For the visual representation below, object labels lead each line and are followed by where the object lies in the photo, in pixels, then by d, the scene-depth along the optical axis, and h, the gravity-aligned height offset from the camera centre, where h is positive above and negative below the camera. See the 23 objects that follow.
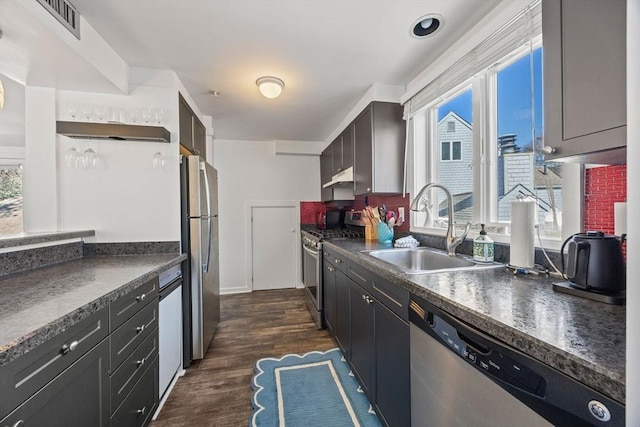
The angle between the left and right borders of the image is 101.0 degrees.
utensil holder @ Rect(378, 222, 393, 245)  2.44 -0.20
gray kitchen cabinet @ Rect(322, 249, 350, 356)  2.08 -0.75
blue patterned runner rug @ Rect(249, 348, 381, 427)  1.57 -1.23
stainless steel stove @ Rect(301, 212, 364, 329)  2.78 -0.58
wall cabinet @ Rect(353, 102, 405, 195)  2.38 +0.60
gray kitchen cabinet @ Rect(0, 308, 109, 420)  0.70 -0.46
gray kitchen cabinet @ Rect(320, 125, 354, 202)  3.01 +0.65
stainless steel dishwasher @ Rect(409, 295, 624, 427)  0.56 -0.47
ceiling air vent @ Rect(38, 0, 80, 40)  1.26 +1.02
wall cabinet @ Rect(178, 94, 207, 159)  2.28 +0.83
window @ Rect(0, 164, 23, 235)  1.70 +0.11
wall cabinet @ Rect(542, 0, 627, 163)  0.70 +0.38
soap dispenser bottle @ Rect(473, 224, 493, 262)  1.46 -0.20
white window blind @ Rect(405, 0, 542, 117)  1.22 +0.88
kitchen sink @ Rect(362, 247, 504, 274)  1.58 -0.32
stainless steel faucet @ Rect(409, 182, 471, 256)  1.67 -0.13
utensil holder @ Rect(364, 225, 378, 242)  2.71 -0.22
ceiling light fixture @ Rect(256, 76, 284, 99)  2.19 +1.07
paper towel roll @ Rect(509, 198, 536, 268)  1.22 -0.11
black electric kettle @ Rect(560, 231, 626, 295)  0.85 -0.18
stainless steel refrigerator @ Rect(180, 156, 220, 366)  2.10 -0.27
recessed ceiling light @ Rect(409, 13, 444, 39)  1.52 +1.12
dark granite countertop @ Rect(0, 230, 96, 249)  1.36 -0.13
